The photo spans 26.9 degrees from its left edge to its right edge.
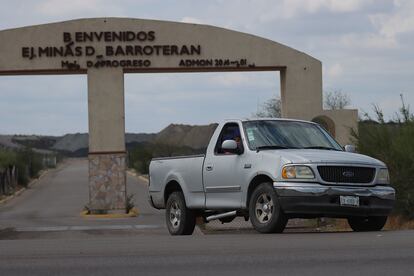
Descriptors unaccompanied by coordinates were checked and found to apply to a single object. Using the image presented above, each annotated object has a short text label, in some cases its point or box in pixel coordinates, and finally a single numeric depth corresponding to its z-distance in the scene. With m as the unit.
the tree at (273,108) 55.88
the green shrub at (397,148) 19.42
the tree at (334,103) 59.97
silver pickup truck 13.63
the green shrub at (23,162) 49.72
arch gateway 28.03
